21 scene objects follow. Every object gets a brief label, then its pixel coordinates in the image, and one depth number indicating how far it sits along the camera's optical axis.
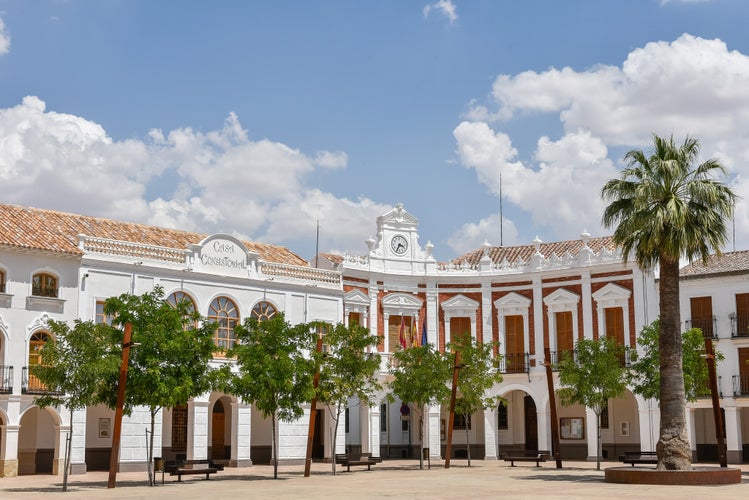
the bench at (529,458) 43.12
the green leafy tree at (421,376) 42.06
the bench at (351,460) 38.58
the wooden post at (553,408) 40.59
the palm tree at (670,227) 31.05
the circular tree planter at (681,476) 28.78
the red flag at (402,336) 49.38
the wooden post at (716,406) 34.12
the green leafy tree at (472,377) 43.53
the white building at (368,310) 38.44
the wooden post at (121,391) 29.58
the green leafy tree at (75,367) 29.89
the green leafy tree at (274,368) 34.47
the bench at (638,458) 38.45
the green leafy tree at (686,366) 37.72
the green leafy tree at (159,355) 31.38
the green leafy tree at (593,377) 40.44
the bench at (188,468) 33.16
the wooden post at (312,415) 35.16
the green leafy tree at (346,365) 36.72
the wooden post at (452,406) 41.44
